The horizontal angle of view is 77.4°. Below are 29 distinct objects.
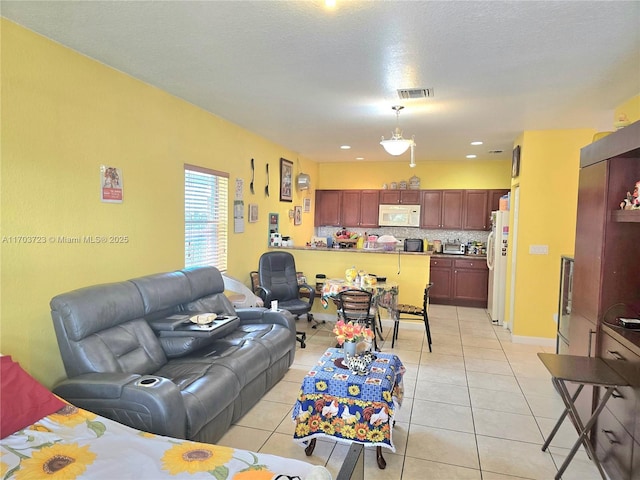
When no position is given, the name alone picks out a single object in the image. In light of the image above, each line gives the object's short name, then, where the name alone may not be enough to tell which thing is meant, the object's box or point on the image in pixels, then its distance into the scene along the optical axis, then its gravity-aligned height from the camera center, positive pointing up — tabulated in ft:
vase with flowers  9.53 -2.66
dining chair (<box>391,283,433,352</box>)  15.90 -3.38
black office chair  16.62 -2.60
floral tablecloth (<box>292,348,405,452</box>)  8.30 -3.87
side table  7.54 -2.77
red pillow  6.21 -3.04
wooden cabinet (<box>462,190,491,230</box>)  24.50 +1.17
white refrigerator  19.74 -1.78
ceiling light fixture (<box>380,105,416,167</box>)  12.92 +2.70
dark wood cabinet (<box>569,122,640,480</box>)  7.64 -0.93
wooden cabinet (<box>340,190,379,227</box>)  26.68 +1.19
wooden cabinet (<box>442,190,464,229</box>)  24.97 +1.27
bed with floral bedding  5.50 -3.48
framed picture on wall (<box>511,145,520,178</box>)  17.57 +3.04
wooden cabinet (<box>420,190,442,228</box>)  25.38 +1.19
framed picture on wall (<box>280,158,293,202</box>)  21.66 +2.39
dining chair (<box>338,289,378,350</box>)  14.43 -2.87
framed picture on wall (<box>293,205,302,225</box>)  23.80 +0.53
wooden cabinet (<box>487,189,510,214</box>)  24.25 +1.92
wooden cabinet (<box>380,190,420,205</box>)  25.80 +1.94
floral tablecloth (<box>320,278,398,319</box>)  15.83 -2.61
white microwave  25.93 +0.73
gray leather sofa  7.54 -3.23
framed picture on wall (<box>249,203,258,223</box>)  18.16 +0.44
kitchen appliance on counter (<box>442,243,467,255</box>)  24.93 -1.28
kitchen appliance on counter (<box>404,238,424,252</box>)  24.47 -1.08
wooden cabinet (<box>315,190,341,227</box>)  27.40 +1.15
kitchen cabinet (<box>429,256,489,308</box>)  23.53 -3.13
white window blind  14.13 +0.16
